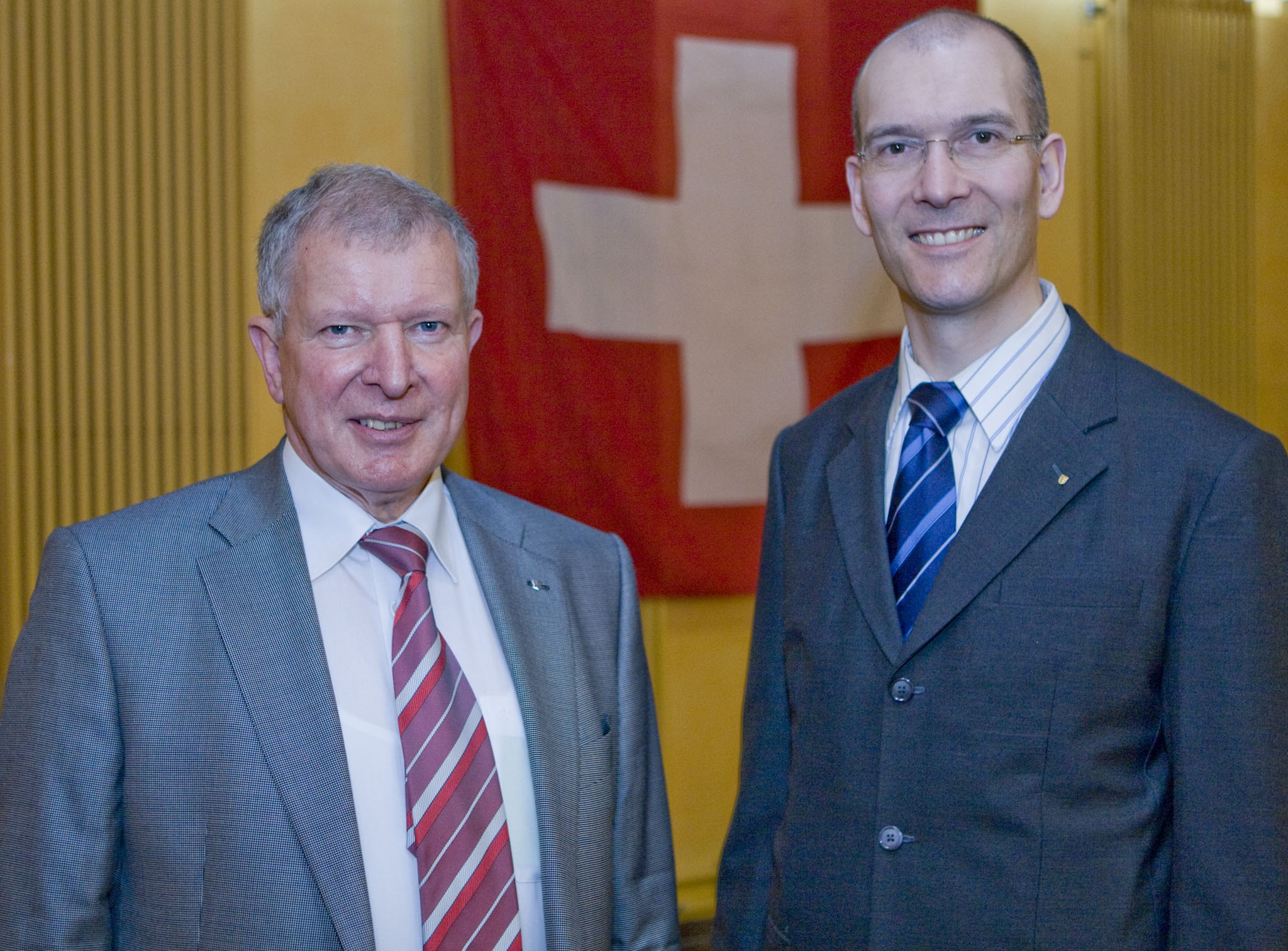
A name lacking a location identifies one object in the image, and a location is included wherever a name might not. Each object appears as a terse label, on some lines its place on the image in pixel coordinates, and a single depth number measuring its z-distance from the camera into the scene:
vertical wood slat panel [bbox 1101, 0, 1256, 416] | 4.19
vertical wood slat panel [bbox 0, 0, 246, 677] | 2.88
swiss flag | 3.09
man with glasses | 1.27
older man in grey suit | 1.25
